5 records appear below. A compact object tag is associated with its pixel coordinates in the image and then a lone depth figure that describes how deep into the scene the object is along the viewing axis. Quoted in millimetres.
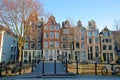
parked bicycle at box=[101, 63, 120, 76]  7634
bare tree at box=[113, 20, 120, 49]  24139
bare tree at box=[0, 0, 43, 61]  14367
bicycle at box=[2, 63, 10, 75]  8816
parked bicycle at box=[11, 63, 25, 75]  9183
